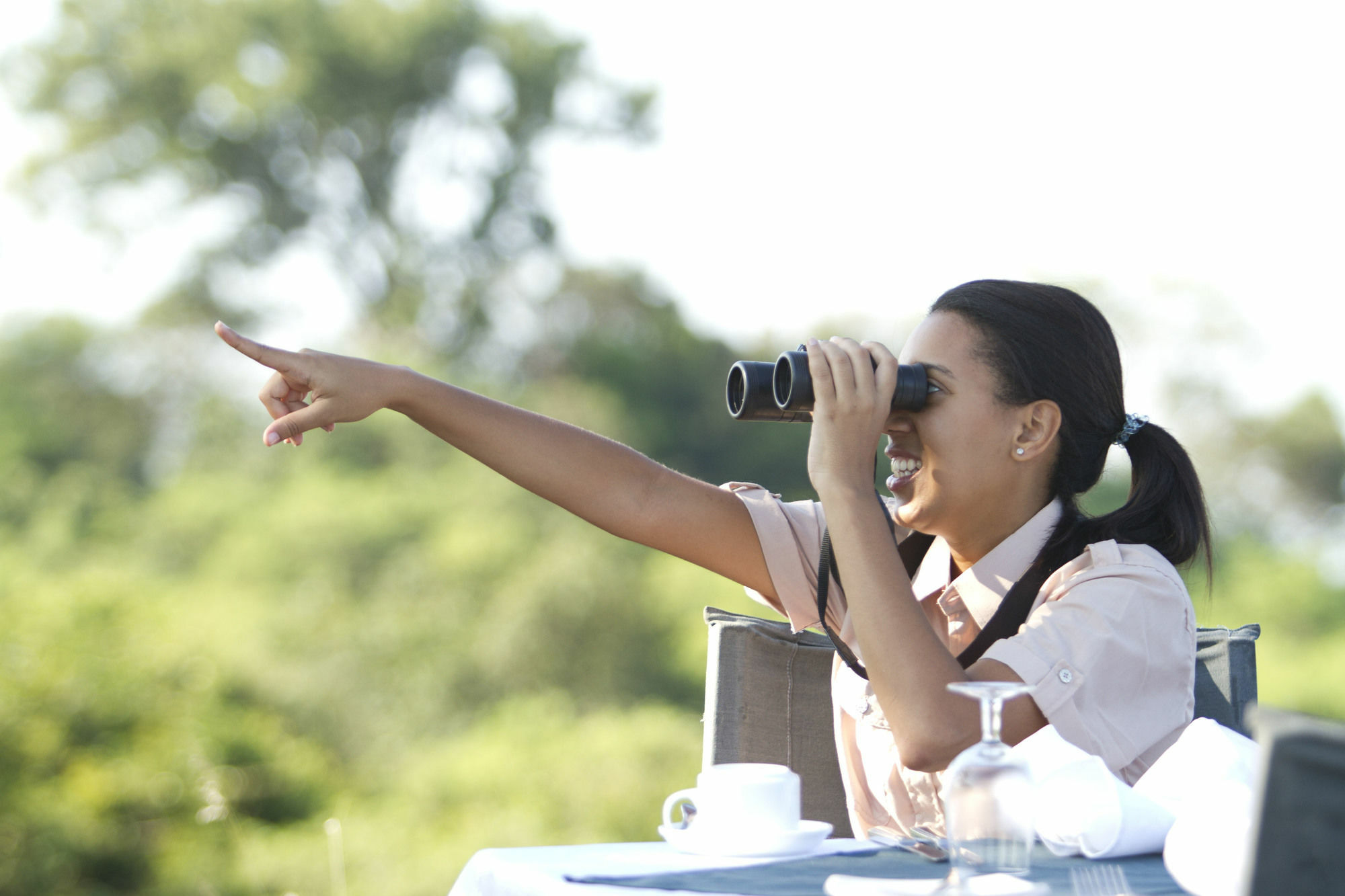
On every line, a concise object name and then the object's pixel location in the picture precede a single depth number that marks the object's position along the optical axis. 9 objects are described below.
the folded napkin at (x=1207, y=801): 5.60
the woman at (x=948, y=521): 5.98
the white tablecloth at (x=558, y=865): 5.68
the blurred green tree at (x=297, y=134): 25.28
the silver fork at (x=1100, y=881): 5.63
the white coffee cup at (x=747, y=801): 5.78
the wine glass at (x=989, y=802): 5.62
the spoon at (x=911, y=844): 5.75
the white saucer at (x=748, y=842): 5.76
